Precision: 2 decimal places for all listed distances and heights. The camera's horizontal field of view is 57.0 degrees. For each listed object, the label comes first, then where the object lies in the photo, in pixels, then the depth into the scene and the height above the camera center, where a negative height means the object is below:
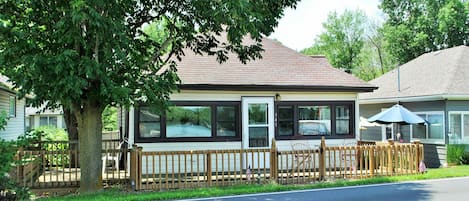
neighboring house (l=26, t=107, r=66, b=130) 33.50 -0.63
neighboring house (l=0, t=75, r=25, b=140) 15.94 +0.09
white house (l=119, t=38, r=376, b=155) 13.23 +0.08
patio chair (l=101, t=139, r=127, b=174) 11.60 -1.26
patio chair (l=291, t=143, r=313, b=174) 12.01 -1.29
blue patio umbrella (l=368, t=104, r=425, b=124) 15.33 -0.22
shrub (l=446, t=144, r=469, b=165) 16.12 -1.63
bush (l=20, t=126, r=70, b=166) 9.09 -1.15
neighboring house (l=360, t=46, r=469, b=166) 16.62 +0.49
